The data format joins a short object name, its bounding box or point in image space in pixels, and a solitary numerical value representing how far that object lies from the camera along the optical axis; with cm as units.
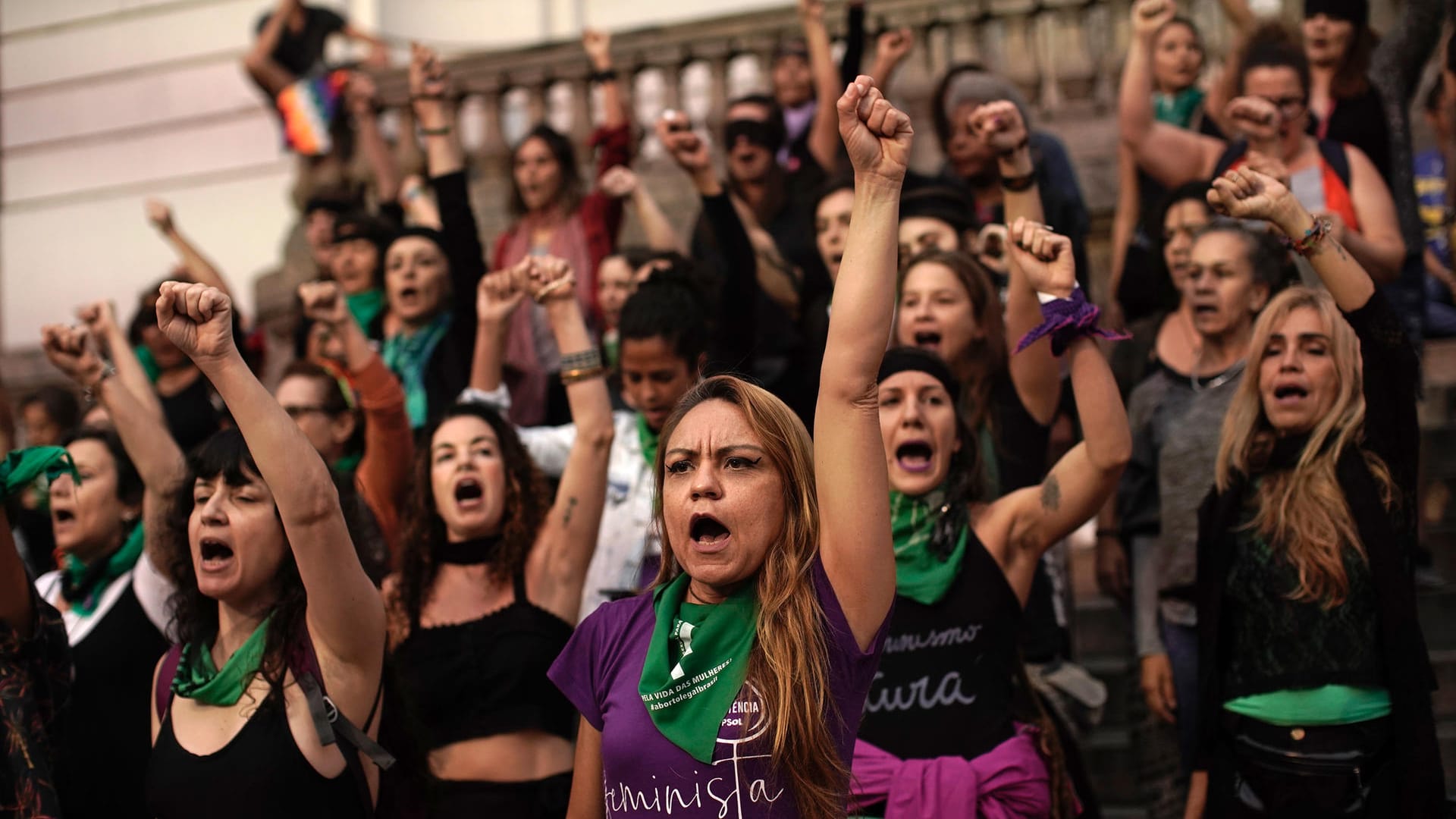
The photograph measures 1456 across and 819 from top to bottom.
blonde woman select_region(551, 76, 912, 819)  262
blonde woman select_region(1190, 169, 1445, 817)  353
